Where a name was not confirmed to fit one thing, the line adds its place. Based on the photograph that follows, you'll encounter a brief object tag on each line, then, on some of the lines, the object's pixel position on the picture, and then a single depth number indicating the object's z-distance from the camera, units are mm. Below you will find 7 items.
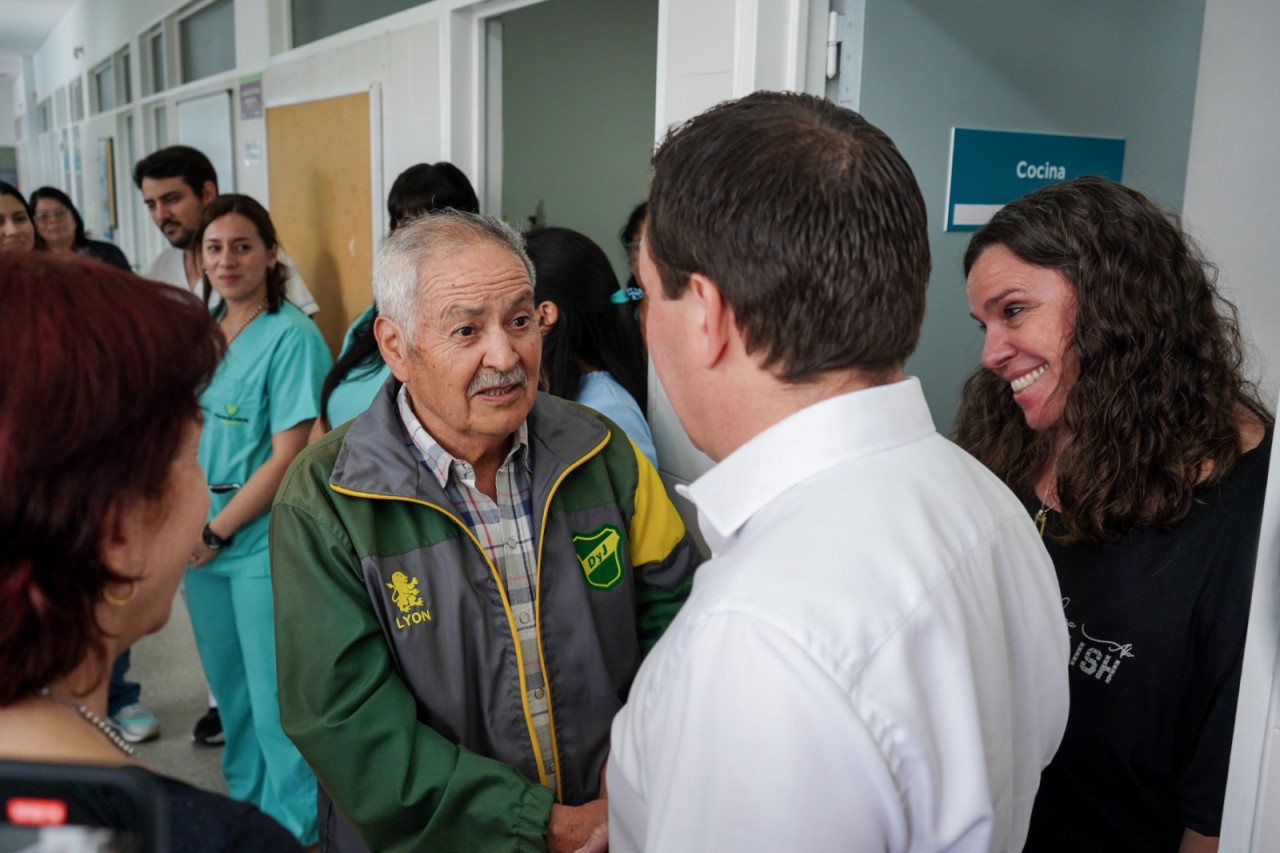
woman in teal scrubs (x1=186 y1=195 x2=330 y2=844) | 2357
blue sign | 2090
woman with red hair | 626
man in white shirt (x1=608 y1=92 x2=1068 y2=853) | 654
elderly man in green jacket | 1206
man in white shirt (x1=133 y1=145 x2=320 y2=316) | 3496
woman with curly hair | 1157
